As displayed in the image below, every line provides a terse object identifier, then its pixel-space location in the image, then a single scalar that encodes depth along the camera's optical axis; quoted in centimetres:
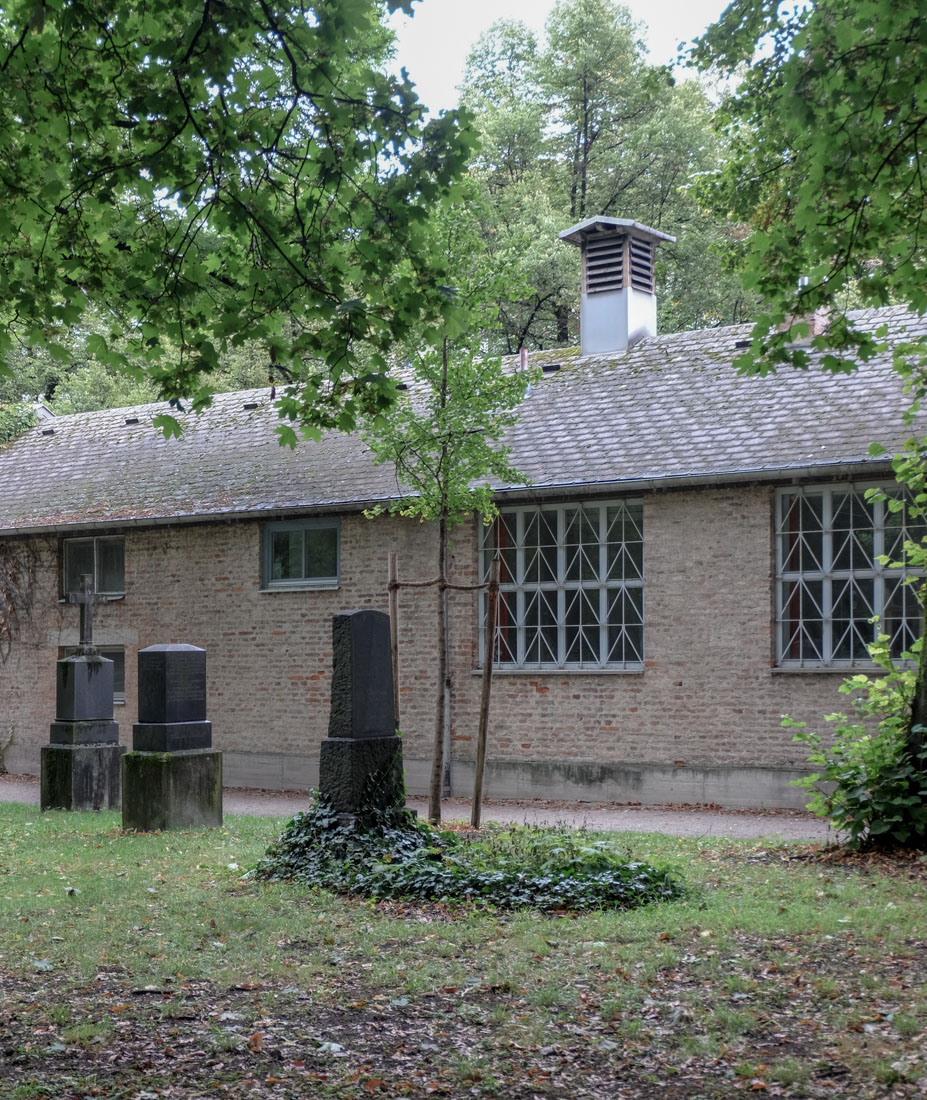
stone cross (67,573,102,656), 1628
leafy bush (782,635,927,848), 965
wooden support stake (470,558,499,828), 1115
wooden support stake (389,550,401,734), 1082
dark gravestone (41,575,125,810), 1493
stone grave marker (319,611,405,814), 985
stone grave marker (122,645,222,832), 1277
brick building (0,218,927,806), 1460
